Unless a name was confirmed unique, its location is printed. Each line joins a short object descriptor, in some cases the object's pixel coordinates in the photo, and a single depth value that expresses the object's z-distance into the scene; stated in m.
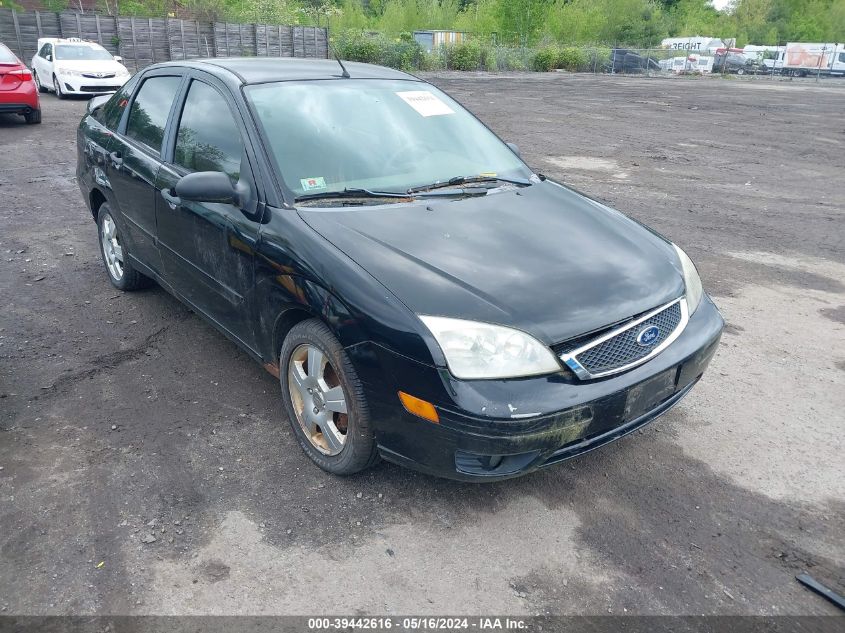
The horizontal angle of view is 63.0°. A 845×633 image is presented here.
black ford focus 2.65
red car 12.39
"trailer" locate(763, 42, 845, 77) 44.09
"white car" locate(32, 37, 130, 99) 17.36
